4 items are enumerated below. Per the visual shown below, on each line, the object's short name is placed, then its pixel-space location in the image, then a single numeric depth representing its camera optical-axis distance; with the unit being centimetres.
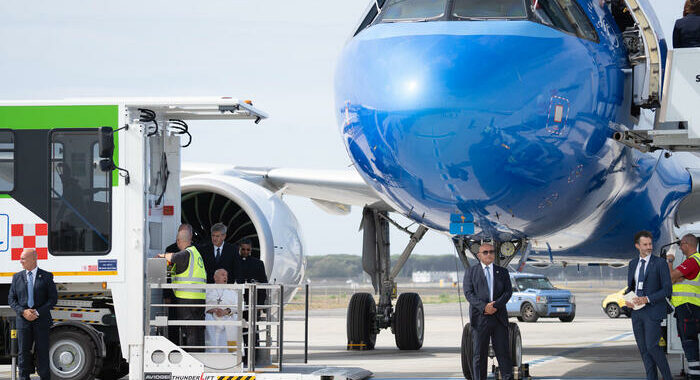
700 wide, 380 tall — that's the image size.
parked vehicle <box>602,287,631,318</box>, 6456
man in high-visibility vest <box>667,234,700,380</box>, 2139
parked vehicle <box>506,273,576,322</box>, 6094
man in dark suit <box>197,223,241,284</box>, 2109
